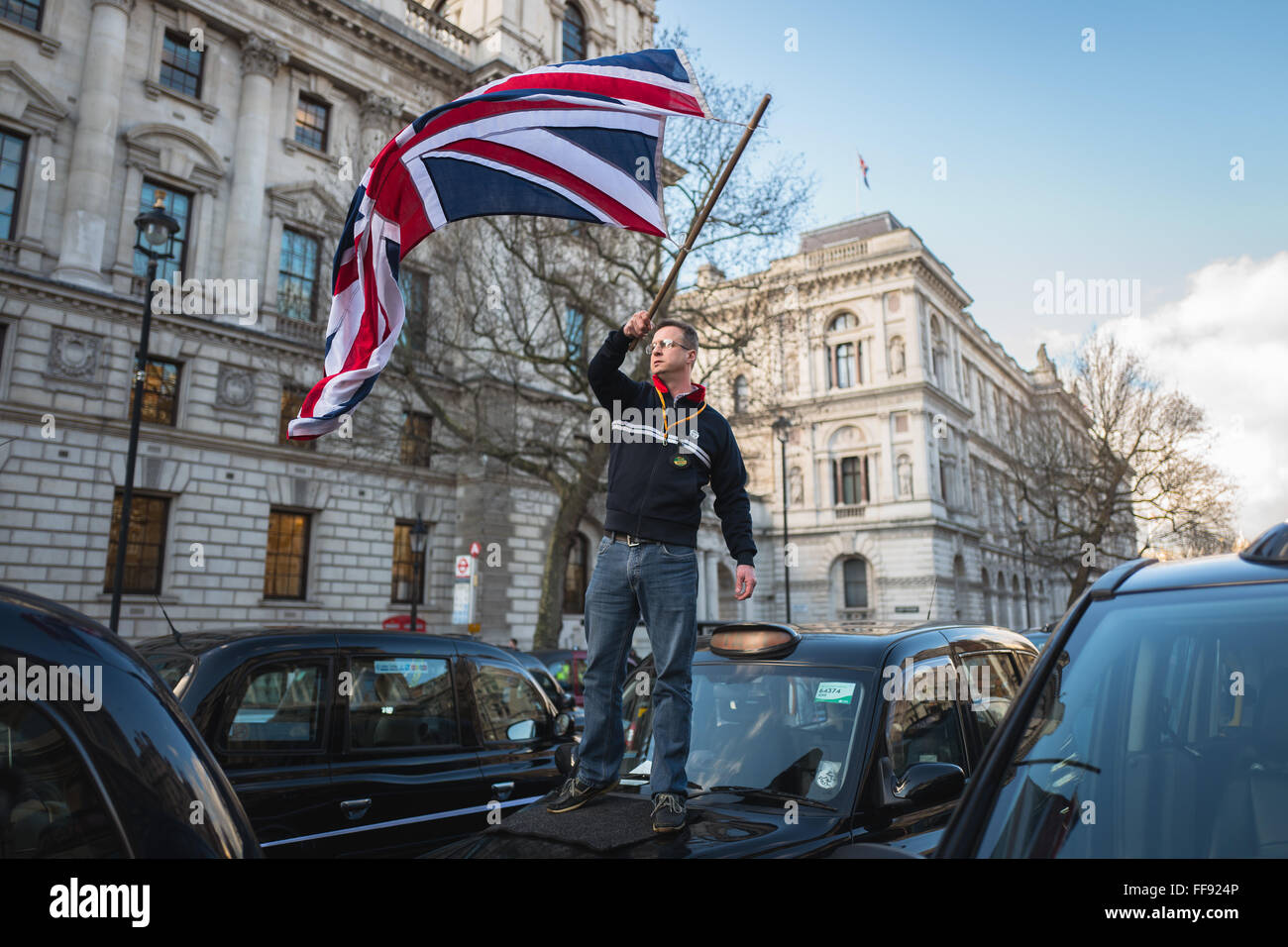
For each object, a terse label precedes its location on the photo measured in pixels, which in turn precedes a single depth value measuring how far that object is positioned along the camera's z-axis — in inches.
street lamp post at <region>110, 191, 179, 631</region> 543.2
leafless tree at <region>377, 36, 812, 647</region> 793.6
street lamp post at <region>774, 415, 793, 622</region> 996.2
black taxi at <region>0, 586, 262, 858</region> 52.9
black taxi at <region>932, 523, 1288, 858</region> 67.7
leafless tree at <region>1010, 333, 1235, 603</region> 1317.7
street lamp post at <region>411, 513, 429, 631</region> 896.3
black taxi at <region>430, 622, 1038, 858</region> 113.9
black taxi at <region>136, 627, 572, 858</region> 169.8
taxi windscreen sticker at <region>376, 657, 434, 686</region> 201.2
